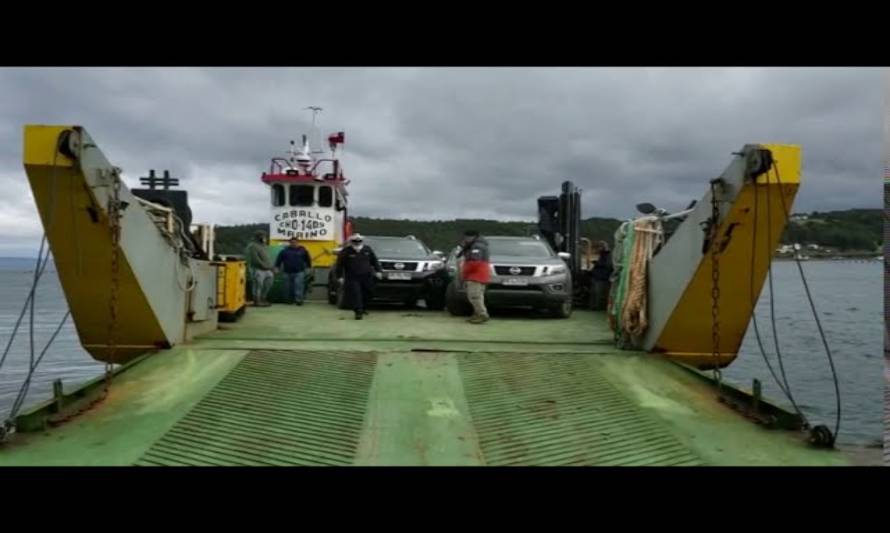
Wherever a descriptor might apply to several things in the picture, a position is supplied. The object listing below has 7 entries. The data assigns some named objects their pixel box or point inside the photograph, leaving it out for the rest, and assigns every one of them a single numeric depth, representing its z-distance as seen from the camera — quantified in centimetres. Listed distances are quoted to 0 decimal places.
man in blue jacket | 1463
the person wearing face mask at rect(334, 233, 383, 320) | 1114
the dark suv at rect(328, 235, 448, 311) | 1325
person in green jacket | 1370
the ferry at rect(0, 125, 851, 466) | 516
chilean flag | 2116
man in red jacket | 1068
